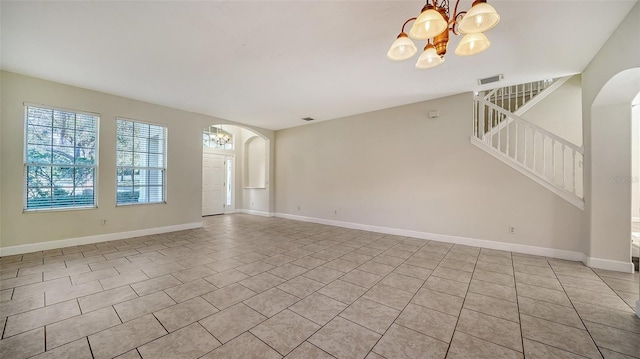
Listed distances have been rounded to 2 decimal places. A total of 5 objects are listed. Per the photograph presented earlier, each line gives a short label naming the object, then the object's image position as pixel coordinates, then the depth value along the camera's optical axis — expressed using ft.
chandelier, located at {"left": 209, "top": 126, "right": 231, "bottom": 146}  24.26
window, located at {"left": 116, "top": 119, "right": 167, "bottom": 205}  14.98
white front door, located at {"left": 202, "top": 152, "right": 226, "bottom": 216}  24.29
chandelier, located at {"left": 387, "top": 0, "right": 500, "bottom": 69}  5.22
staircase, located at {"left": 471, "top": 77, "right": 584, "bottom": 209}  11.48
